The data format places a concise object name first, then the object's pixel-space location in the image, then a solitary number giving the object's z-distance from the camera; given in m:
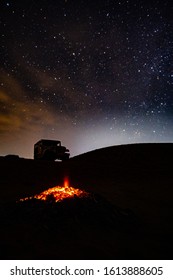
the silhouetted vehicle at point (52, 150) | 25.19
